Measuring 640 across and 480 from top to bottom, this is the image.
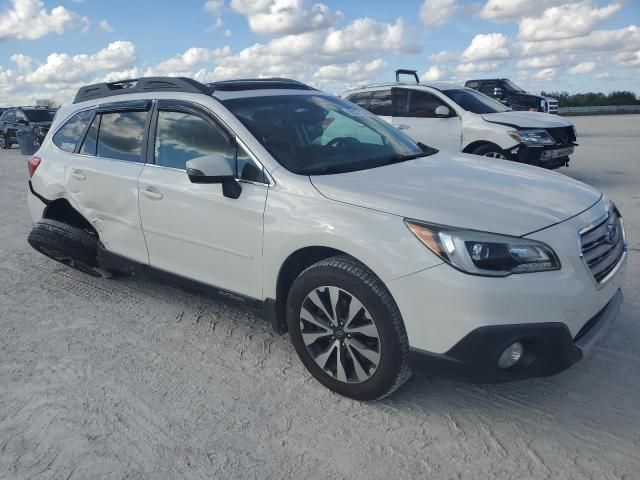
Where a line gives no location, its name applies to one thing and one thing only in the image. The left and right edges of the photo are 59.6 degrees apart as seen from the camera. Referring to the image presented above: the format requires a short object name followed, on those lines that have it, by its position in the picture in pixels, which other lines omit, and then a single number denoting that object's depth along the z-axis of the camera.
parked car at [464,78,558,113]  18.17
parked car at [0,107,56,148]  20.61
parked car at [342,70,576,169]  8.44
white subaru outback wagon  2.56
